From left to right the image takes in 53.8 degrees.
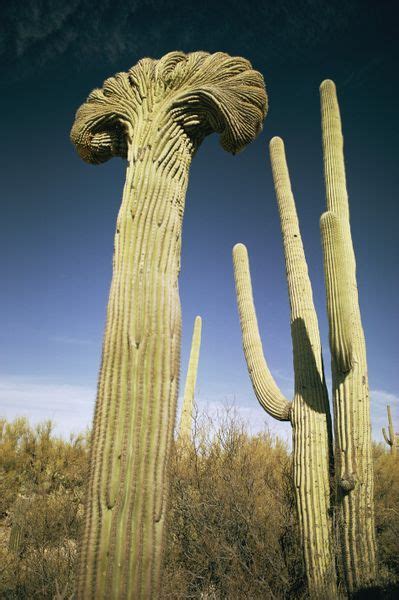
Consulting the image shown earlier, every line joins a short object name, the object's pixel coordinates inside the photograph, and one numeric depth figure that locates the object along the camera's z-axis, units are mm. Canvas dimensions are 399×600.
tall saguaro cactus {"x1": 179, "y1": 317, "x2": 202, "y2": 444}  10453
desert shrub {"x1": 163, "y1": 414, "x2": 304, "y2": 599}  5172
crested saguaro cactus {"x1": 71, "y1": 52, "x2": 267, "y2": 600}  1490
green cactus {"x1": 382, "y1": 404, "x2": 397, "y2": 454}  15834
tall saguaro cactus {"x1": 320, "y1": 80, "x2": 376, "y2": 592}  4438
